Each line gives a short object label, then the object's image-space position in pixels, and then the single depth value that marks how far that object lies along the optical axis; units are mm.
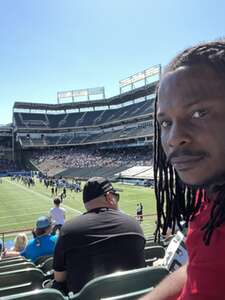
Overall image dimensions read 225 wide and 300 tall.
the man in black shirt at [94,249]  1910
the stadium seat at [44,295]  1457
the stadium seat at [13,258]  3777
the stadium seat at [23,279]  2416
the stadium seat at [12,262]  3170
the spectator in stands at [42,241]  3778
